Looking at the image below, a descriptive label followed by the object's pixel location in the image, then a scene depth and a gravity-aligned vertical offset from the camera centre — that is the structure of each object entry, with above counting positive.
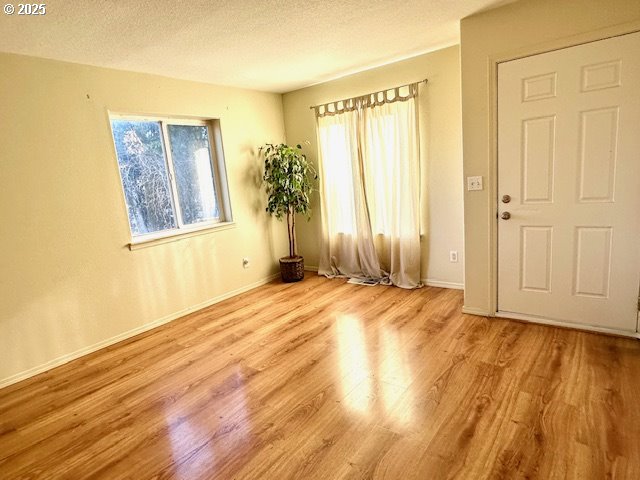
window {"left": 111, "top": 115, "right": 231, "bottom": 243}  3.32 +0.26
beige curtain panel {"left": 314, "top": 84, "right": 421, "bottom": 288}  3.73 -0.05
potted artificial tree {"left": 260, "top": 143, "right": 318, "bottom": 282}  4.19 +0.02
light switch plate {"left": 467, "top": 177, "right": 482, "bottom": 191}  2.83 -0.09
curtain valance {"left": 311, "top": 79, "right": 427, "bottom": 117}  3.62 +0.89
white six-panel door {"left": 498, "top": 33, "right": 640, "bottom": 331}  2.31 -0.13
